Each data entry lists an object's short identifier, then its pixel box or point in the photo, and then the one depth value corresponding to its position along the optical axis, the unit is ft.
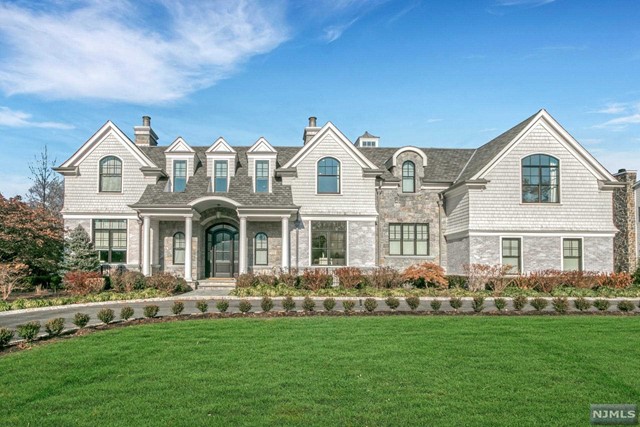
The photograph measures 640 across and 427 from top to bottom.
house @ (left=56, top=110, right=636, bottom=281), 79.46
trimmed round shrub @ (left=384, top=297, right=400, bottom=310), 48.96
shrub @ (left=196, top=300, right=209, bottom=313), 47.50
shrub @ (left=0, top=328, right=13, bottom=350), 32.78
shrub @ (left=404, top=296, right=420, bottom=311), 49.57
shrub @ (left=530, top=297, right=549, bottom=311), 49.11
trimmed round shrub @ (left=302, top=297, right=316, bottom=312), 48.19
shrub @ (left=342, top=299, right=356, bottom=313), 47.93
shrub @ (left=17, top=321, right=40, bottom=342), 34.65
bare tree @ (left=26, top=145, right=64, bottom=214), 147.58
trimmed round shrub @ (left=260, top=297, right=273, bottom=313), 47.93
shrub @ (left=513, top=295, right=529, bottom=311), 49.65
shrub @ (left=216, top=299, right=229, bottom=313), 47.29
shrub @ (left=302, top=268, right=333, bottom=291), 70.49
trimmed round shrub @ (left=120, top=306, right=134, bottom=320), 43.01
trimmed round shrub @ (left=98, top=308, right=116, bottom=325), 41.61
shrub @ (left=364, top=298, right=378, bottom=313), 48.14
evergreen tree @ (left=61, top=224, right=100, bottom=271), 77.05
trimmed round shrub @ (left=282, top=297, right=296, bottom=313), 48.71
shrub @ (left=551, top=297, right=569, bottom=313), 48.67
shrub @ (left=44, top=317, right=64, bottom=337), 37.09
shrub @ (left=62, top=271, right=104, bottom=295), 66.03
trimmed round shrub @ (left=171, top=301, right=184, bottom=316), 46.44
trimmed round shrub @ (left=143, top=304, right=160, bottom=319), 44.52
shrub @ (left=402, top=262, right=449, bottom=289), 72.38
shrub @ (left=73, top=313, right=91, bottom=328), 39.66
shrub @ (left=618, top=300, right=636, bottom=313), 50.06
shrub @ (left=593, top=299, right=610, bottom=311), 49.88
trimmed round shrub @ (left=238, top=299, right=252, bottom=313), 47.34
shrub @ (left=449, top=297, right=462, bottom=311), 49.64
